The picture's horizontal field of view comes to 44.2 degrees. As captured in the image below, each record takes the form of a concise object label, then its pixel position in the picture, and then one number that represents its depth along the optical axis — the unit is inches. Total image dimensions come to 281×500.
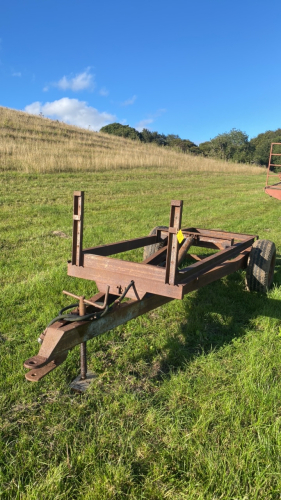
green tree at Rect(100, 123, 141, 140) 2170.3
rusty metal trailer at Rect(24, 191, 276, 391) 79.8
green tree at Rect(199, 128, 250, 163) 2482.8
